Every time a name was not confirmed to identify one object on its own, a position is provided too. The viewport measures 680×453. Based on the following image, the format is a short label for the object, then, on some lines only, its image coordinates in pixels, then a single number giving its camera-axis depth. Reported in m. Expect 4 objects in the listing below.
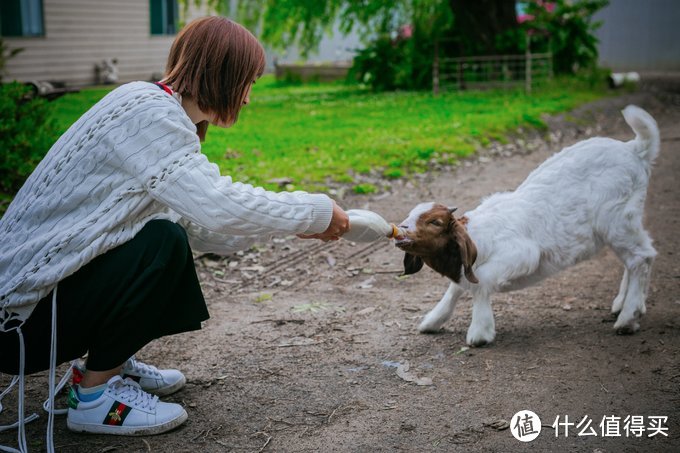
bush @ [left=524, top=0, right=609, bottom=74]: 18.03
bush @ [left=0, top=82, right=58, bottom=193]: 6.01
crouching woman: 2.92
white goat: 4.13
